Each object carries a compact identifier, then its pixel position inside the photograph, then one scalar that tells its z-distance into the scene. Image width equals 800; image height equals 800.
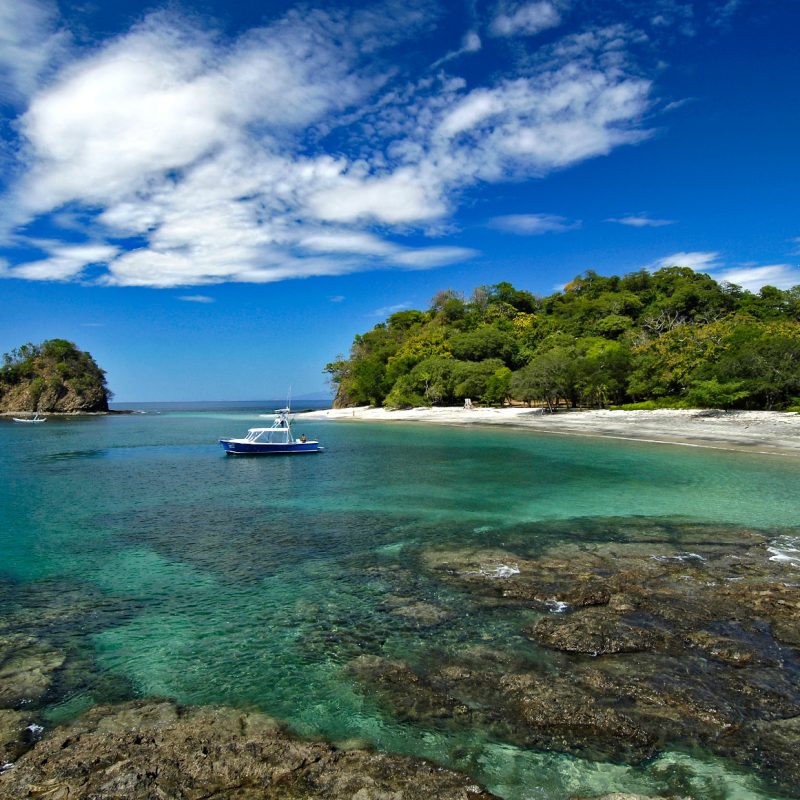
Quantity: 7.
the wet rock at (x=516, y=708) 6.20
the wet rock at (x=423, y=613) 9.53
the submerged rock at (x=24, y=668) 7.30
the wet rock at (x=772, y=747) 5.71
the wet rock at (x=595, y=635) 8.30
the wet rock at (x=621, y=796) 5.21
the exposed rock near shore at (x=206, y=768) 5.23
